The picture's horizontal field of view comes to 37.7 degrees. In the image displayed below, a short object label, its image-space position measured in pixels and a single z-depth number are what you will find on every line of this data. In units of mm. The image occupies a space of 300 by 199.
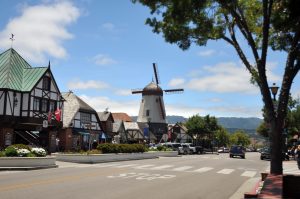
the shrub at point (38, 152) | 27545
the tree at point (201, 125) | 95756
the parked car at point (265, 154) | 50250
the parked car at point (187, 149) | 65500
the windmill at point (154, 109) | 93312
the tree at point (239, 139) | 175400
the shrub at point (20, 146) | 27709
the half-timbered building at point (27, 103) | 43969
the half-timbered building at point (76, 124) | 54500
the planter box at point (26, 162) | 24725
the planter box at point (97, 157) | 33238
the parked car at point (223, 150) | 99788
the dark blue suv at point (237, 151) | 56353
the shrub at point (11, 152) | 25922
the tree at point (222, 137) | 138538
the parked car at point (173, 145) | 64438
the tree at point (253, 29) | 13023
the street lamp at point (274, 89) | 22578
